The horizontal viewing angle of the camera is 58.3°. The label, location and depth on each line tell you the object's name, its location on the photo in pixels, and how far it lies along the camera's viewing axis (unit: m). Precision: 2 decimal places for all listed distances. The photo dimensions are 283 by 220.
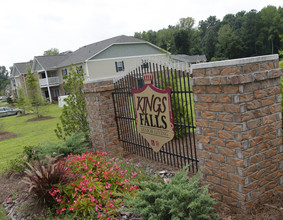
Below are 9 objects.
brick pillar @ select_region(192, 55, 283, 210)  3.12
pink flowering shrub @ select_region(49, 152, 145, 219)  3.79
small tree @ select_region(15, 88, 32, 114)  23.30
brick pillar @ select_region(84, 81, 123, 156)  6.13
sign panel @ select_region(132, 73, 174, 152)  4.57
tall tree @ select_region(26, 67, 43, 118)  19.65
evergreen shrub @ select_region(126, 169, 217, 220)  2.89
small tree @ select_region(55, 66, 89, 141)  7.26
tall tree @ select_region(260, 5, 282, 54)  55.09
